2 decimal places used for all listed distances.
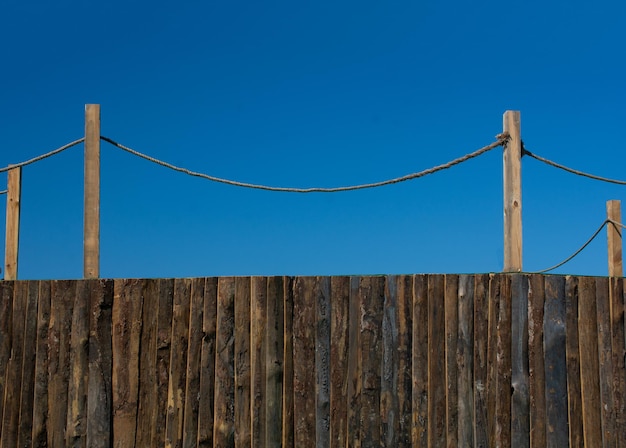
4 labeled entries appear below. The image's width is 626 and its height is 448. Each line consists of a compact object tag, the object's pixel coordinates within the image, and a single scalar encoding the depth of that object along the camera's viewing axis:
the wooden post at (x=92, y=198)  5.70
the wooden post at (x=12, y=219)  7.14
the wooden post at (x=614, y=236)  10.44
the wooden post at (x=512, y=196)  5.30
